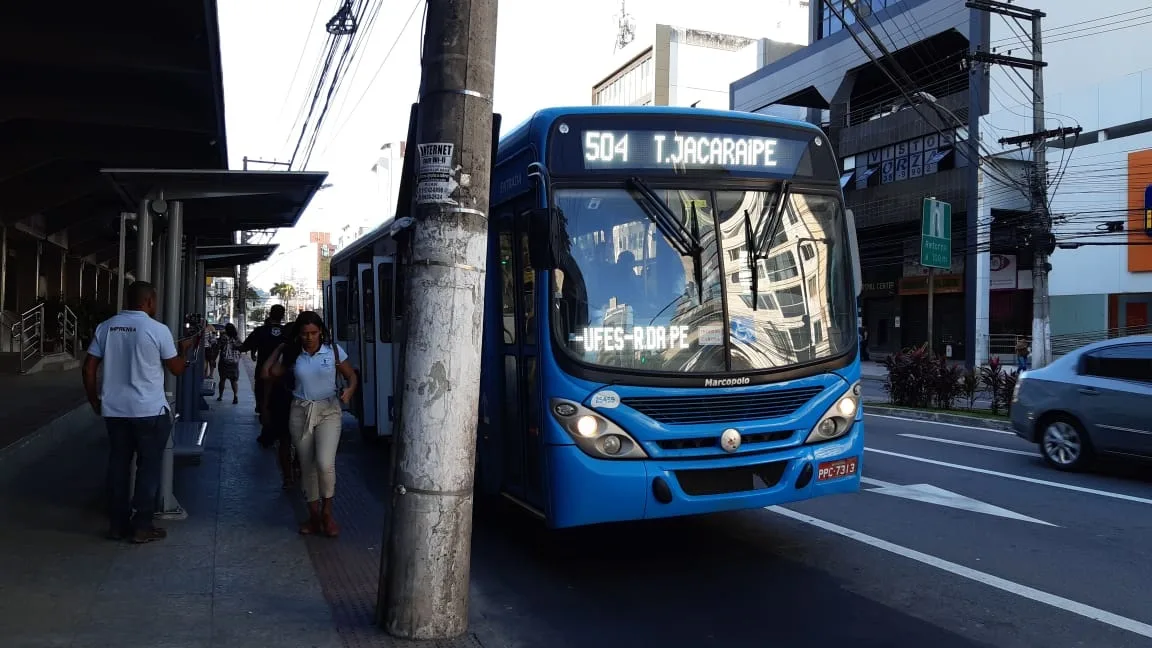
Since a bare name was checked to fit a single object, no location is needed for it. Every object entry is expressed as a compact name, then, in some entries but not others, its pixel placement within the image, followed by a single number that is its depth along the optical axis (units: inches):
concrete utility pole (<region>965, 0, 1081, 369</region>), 1019.9
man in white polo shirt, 258.2
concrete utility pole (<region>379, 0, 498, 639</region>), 186.4
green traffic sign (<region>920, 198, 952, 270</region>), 911.0
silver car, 382.9
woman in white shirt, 275.9
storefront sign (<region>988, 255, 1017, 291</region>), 1512.1
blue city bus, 229.8
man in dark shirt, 418.3
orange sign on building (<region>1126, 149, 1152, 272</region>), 1226.6
